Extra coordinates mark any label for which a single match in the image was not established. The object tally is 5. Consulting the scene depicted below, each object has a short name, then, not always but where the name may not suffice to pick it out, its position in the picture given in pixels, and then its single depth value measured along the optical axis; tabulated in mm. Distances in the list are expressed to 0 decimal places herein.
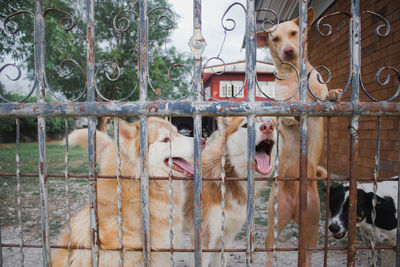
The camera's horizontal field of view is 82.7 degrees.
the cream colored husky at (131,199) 1695
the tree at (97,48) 5797
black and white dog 2305
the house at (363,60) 3350
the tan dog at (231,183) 2189
